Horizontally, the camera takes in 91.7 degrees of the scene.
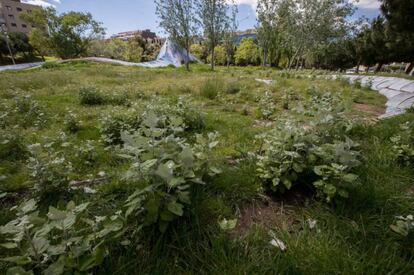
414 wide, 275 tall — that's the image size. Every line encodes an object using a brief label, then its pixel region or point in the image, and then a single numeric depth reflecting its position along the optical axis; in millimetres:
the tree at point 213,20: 21766
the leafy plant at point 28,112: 3743
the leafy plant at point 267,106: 4137
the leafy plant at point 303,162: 1469
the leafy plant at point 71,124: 3428
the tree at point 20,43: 35812
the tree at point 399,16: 5977
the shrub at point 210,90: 6168
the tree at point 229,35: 25183
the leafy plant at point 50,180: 1646
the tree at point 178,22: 21781
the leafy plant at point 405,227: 1203
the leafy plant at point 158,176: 1179
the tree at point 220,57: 46450
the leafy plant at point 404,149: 1995
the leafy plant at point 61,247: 902
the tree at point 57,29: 33562
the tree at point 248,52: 44812
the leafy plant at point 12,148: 2526
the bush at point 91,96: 5402
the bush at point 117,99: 5480
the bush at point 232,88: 6668
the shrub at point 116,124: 3020
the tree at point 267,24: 23219
